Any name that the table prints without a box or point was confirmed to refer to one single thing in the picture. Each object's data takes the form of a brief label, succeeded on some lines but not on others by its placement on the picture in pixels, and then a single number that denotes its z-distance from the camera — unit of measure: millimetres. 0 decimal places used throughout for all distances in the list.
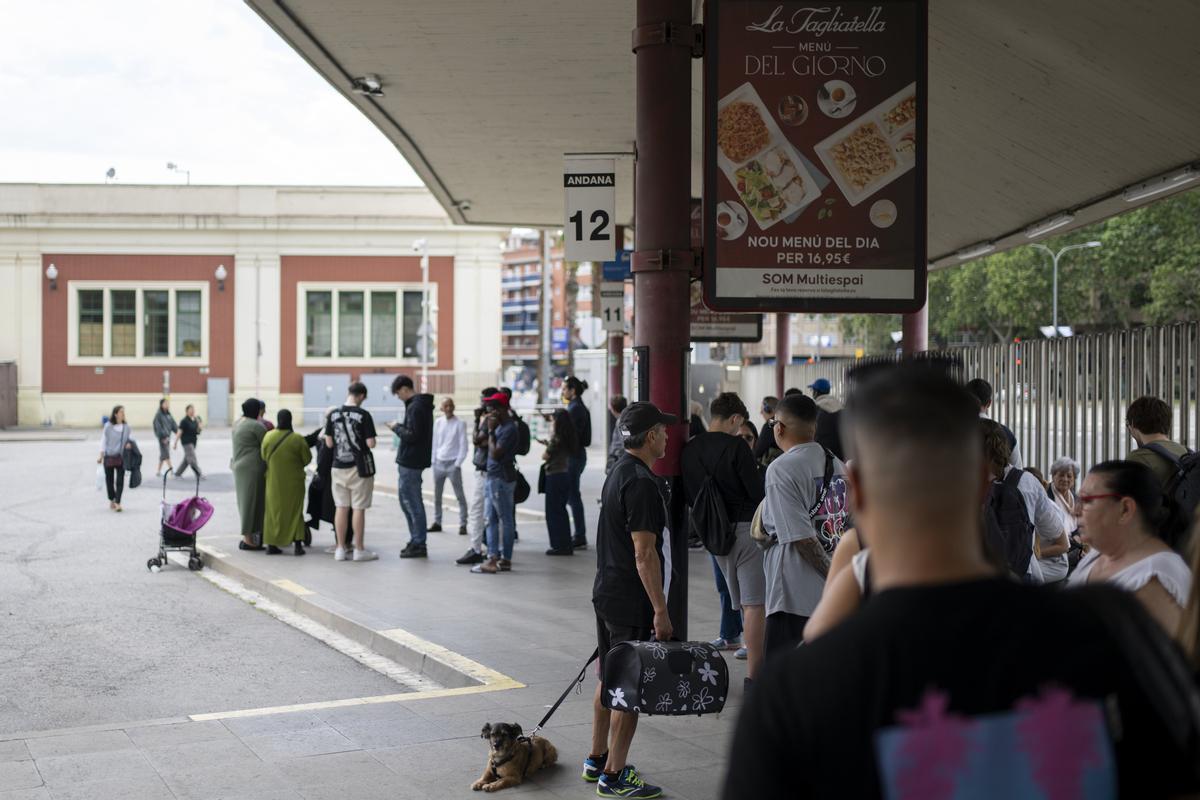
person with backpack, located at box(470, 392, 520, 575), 13062
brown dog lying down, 5789
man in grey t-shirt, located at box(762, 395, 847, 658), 6191
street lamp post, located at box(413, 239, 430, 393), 42469
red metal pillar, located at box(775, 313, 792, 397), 22922
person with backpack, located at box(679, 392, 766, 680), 7195
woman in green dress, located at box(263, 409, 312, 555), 14469
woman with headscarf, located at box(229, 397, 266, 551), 14969
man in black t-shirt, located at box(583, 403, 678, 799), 5688
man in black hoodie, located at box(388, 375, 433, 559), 14164
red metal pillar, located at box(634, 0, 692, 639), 7141
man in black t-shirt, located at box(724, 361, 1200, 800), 1789
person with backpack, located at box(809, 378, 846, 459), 8555
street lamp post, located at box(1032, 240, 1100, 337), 48375
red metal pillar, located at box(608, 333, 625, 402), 20891
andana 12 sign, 9016
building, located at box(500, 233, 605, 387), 136625
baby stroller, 13719
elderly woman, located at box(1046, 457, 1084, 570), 8977
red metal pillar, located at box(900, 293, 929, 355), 17188
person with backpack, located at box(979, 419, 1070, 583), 6070
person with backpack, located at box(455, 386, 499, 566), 13344
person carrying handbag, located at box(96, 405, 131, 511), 20297
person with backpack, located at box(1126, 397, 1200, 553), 6375
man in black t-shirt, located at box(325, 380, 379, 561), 13828
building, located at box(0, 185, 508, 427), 49938
